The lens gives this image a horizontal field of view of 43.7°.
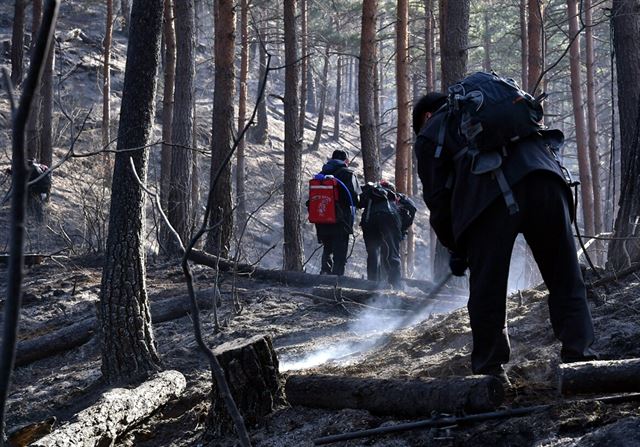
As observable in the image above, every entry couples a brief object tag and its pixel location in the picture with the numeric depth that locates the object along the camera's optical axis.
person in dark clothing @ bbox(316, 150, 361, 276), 11.99
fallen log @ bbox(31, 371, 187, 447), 4.77
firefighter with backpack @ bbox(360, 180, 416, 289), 11.90
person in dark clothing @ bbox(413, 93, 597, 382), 4.00
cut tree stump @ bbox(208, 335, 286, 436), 4.60
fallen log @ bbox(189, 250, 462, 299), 10.24
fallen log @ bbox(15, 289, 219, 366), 7.65
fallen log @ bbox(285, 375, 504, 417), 3.61
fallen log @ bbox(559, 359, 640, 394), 3.47
